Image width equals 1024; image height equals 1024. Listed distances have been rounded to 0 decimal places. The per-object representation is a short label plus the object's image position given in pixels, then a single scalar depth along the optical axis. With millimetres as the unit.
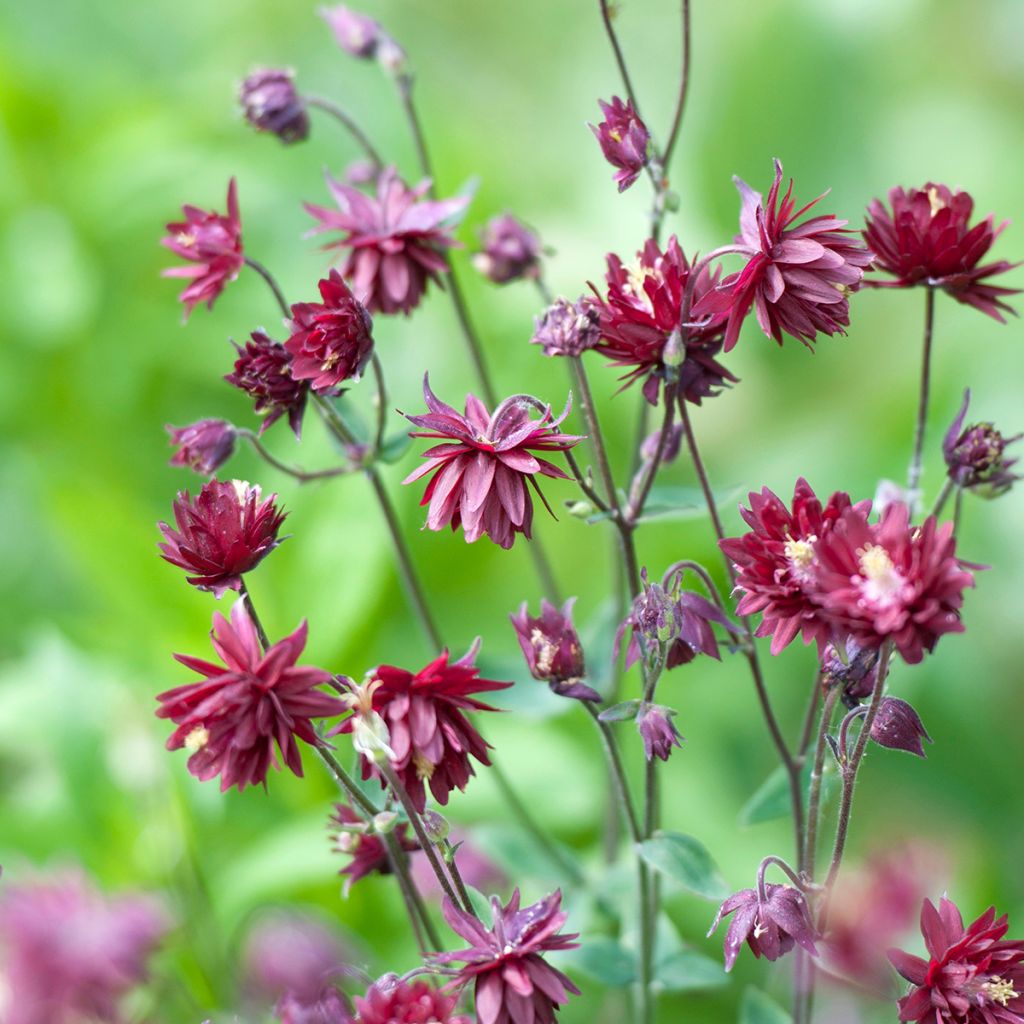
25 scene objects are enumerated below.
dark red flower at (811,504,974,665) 881
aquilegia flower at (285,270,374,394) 953
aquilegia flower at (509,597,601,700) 966
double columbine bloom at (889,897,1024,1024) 924
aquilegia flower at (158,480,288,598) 937
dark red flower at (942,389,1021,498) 1001
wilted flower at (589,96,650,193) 983
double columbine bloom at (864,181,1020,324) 1000
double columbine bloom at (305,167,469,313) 1028
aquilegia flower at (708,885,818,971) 928
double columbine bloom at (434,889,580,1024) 905
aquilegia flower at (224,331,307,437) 969
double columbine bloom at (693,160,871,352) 936
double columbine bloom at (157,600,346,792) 897
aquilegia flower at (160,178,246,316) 1012
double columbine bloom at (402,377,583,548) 925
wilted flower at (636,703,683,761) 949
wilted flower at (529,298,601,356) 956
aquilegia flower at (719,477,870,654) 919
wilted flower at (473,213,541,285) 1079
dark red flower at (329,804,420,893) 979
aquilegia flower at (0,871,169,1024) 1089
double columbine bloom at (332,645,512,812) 909
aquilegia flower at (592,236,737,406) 954
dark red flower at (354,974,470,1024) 896
